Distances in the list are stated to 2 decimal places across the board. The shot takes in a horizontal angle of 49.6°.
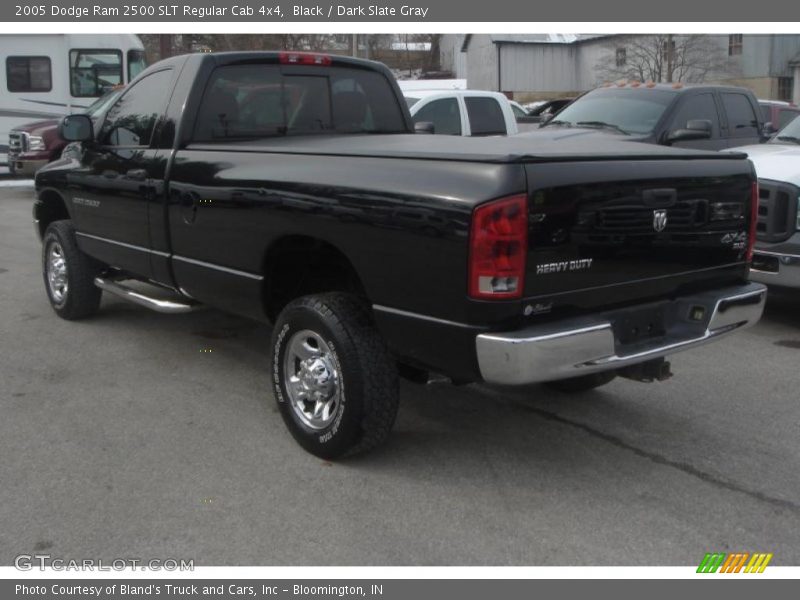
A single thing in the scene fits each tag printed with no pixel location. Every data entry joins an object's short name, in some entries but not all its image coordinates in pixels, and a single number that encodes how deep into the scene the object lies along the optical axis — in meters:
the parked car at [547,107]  13.86
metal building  45.53
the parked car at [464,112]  11.53
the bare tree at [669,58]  45.53
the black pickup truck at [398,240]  3.43
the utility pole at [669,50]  43.53
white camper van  18.70
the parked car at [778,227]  6.50
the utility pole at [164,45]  23.23
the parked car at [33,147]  15.96
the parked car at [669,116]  9.00
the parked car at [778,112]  13.33
